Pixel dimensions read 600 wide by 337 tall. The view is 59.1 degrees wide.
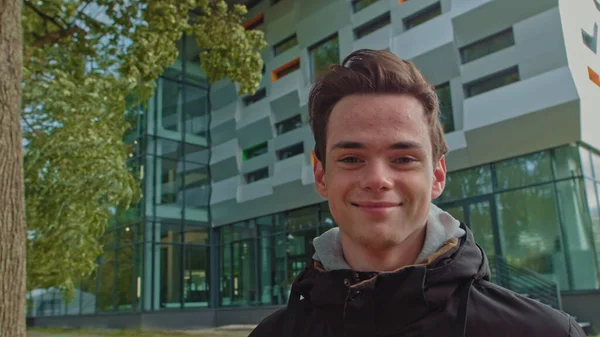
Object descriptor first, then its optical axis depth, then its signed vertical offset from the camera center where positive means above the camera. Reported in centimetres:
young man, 123 +10
